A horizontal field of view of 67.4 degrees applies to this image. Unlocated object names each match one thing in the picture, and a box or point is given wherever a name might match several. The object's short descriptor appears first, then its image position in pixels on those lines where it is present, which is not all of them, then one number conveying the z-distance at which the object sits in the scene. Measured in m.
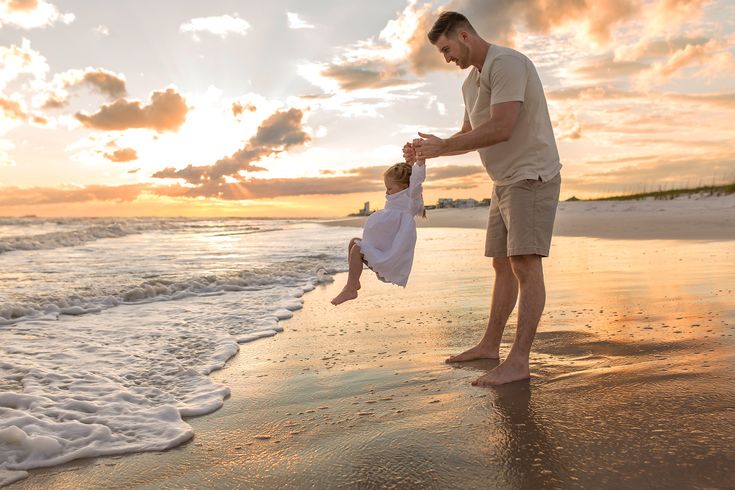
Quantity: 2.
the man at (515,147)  3.44
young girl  4.27
